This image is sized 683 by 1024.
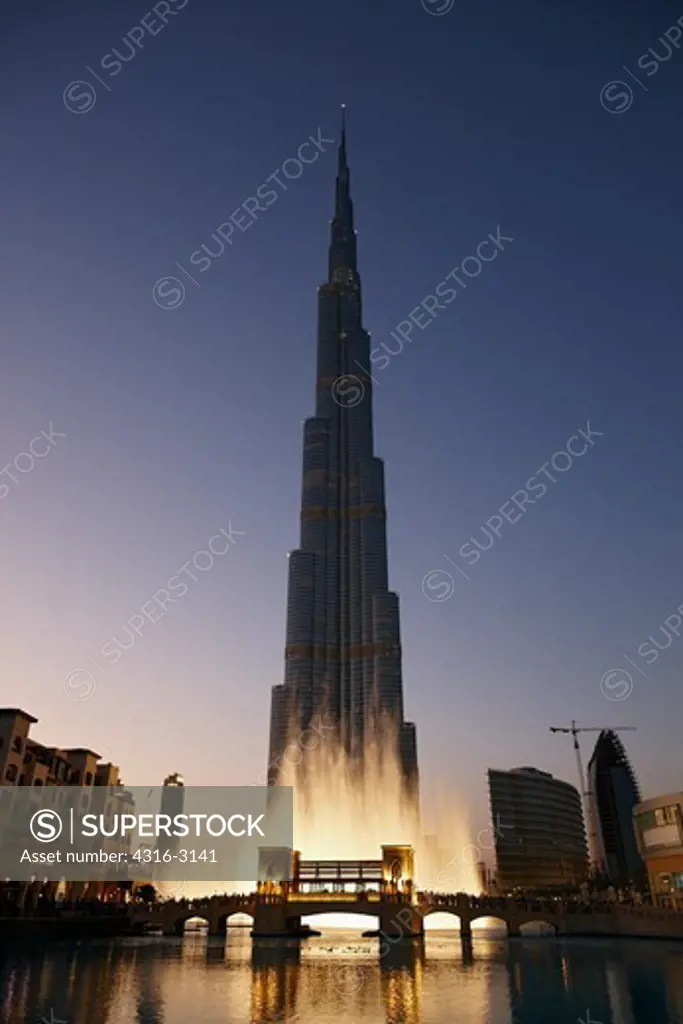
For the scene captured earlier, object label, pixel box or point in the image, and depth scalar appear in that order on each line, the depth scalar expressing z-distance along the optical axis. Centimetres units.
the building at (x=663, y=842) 9475
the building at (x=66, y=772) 8250
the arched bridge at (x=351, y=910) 9844
